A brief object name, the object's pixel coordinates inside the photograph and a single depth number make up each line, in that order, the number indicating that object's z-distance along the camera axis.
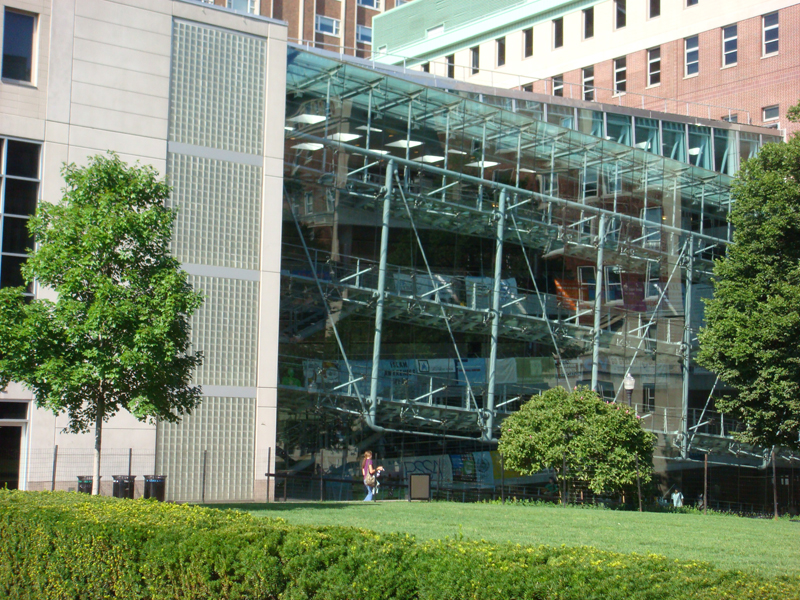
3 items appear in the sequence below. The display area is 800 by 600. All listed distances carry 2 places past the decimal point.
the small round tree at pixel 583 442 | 25.45
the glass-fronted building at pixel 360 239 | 24.05
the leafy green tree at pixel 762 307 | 28.12
